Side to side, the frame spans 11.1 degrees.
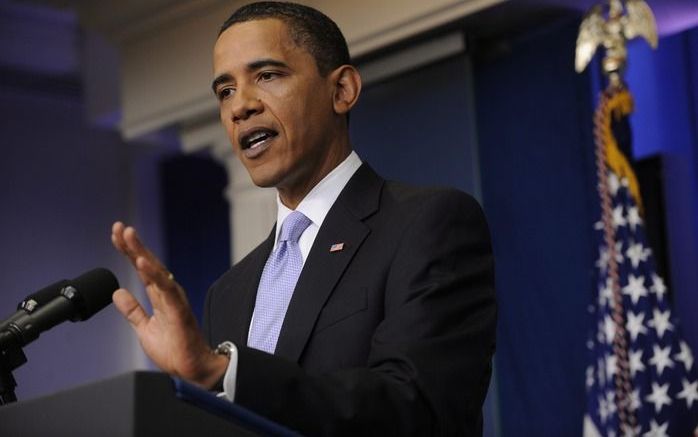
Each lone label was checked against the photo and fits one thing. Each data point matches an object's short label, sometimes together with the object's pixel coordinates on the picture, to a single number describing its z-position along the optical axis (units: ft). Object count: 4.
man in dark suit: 12.25
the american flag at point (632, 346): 19.54
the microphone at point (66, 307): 12.72
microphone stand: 12.77
